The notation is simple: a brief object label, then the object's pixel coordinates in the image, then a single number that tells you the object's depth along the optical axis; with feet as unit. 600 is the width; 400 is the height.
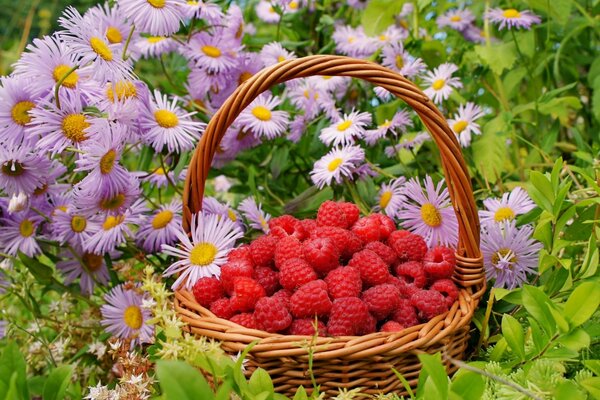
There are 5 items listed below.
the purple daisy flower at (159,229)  3.27
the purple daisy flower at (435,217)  3.11
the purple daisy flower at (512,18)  3.69
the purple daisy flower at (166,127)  3.15
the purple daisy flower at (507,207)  3.16
